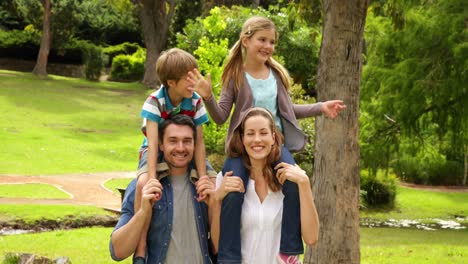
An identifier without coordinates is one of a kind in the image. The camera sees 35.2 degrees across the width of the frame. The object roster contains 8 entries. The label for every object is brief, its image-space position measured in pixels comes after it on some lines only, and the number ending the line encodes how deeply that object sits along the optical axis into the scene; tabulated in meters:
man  3.03
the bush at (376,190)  15.84
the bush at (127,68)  34.22
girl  3.59
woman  2.97
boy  3.20
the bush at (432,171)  20.12
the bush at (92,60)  31.48
